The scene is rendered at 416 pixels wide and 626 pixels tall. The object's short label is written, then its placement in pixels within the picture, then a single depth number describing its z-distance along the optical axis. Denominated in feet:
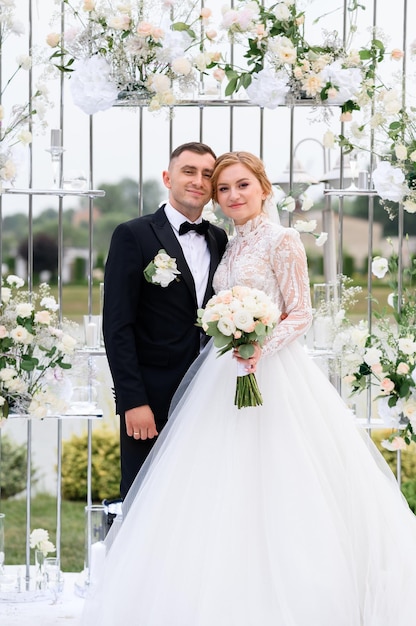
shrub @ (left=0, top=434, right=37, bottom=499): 26.43
